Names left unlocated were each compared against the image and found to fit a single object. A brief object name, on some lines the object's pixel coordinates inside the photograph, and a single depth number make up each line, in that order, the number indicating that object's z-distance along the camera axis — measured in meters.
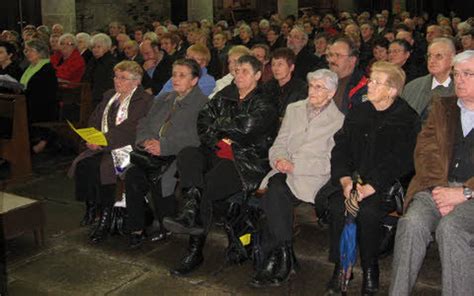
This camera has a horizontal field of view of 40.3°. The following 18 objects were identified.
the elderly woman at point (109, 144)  5.11
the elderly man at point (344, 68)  5.42
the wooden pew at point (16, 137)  6.46
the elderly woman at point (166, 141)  4.91
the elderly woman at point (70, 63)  8.79
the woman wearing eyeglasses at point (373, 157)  3.87
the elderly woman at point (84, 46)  9.27
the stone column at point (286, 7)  20.86
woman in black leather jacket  4.44
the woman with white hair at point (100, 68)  8.21
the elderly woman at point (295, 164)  4.18
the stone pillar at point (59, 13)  13.45
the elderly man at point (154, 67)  7.84
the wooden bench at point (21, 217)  4.66
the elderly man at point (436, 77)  4.97
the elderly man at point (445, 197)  3.39
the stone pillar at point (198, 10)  17.38
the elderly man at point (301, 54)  8.23
